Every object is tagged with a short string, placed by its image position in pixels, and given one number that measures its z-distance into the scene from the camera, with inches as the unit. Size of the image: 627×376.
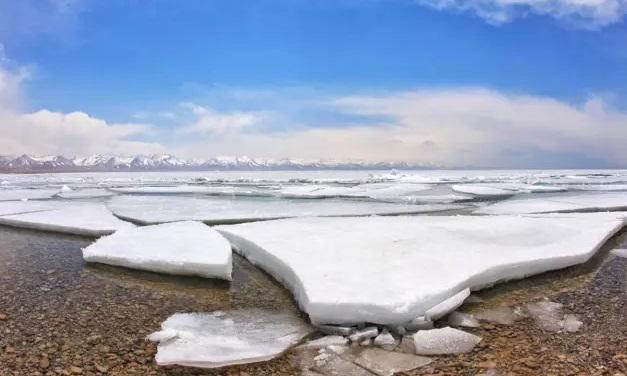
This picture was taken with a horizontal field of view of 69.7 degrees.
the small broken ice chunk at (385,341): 152.4
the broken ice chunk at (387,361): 136.6
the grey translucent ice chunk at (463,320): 174.2
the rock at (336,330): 160.9
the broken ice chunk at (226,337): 146.3
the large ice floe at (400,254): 171.3
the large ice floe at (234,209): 446.6
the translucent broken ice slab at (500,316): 180.2
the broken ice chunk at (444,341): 150.2
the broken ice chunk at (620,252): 299.9
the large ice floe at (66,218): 377.7
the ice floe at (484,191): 777.6
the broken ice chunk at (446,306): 173.2
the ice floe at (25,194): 693.3
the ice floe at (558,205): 487.8
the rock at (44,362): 142.5
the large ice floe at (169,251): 245.3
